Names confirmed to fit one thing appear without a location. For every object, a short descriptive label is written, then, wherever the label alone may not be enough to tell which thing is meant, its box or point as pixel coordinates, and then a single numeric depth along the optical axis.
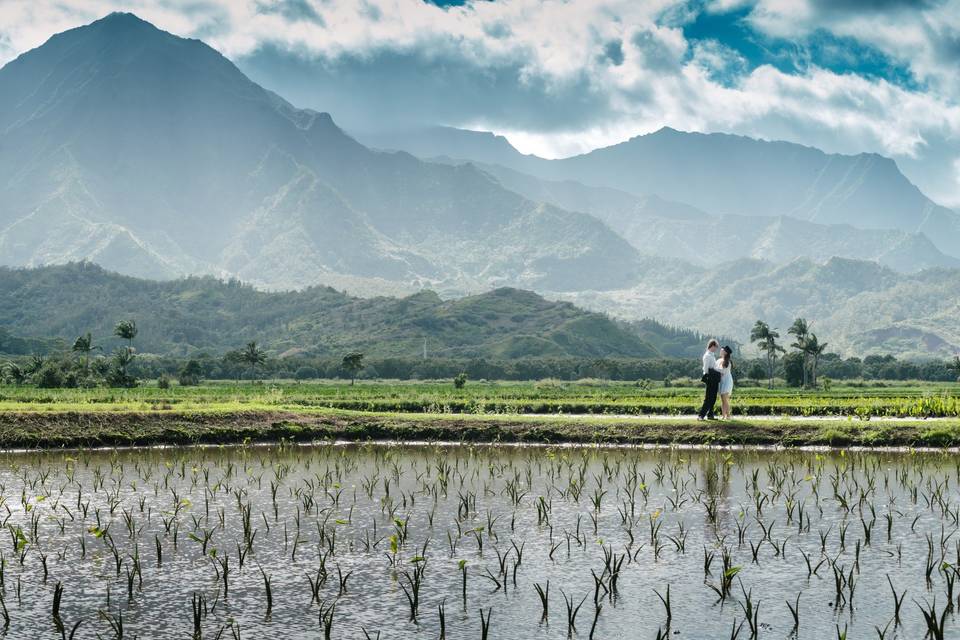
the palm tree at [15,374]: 97.38
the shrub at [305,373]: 173.50
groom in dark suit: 35.81
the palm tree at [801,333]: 123.09
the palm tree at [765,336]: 135.88
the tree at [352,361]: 132.00
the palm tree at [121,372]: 92.62
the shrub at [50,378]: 85.88
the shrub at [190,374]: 111.99
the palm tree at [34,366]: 102.80
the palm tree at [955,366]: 136.21
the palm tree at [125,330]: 104.94
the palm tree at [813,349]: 121.31
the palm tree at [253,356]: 136.12
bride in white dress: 35.84
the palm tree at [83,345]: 98.12
